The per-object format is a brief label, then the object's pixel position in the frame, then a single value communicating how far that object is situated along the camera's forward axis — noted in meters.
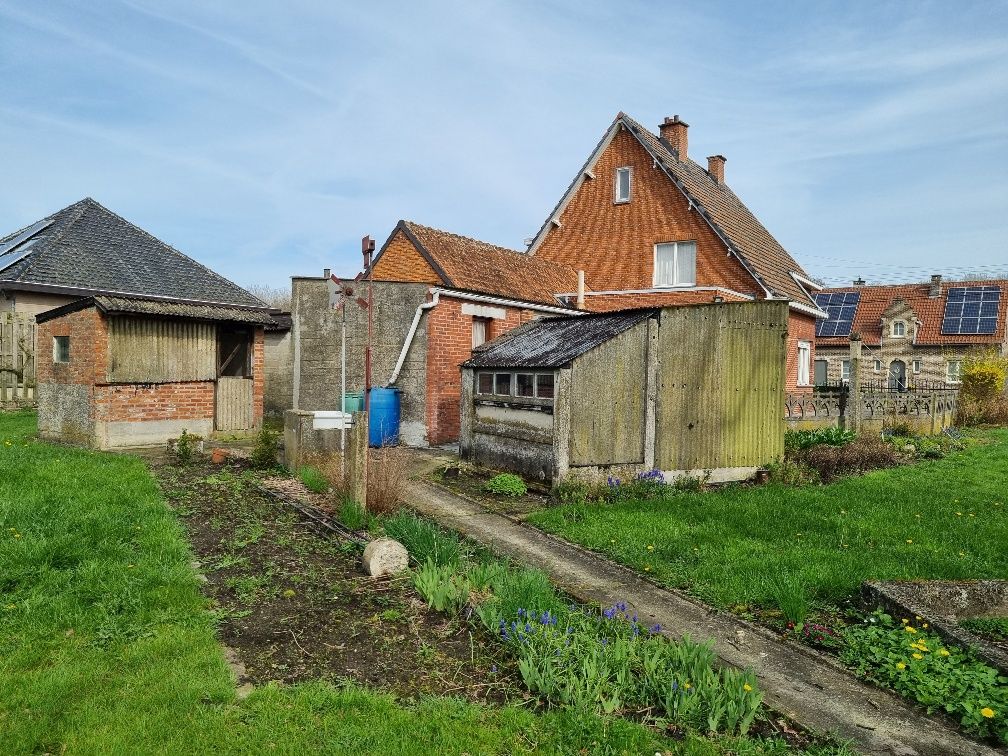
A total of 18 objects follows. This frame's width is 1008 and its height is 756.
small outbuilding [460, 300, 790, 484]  9.83
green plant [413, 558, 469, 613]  5.22
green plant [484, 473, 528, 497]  9.92
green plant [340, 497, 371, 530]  7.36
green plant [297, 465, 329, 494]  9.34
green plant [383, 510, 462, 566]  5.97
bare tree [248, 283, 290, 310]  72.05
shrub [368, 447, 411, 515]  8.02
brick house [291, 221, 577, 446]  14.45
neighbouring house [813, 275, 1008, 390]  34.91
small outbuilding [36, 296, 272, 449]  12.73
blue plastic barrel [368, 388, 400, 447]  14.05
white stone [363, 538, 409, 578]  6.00
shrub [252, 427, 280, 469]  10.93
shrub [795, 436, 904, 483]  11.63
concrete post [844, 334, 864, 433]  14.52
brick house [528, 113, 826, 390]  19.73
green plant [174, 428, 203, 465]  11.48
